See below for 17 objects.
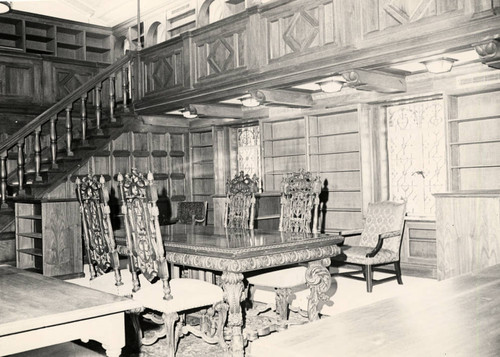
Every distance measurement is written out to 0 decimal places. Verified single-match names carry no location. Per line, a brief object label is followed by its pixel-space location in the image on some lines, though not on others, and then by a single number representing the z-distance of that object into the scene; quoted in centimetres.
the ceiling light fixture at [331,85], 585
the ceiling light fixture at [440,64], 503
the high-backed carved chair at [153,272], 319
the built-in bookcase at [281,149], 767
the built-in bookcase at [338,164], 696
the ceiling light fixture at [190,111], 724
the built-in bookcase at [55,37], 927
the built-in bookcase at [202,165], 915
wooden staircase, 670
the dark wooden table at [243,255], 323
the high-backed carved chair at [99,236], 360
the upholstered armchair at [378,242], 545
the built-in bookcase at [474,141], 574
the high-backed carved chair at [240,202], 468
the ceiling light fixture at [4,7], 503
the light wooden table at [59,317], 170
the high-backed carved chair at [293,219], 397
